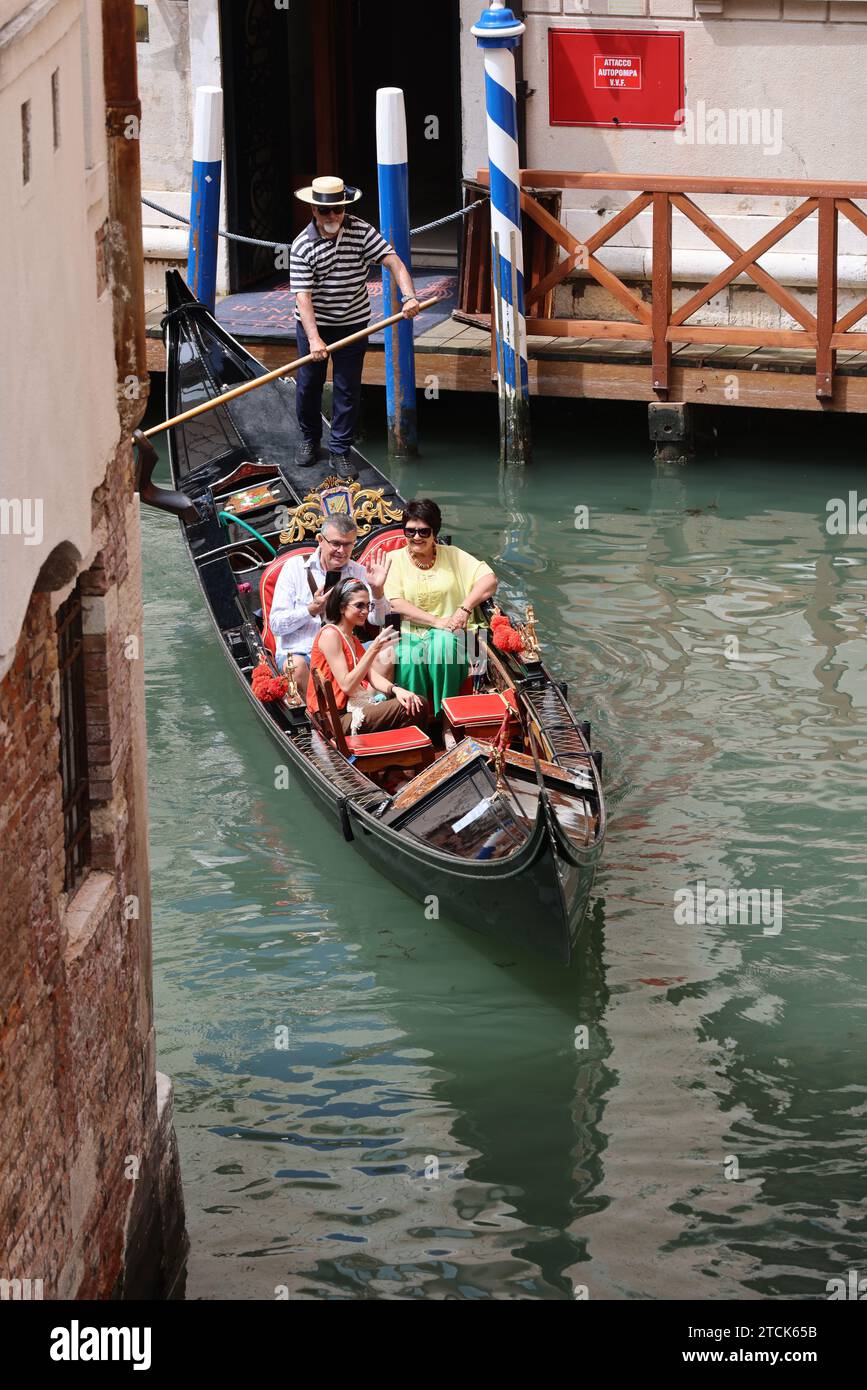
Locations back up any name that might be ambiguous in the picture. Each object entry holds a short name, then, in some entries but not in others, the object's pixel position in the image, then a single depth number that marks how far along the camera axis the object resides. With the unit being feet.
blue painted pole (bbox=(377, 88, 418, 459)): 69.32
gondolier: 64.20
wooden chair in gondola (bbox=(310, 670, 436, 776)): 46.95
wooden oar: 58.11
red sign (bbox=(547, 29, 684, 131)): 72.75
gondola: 40.45
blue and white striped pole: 67.22
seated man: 50.71
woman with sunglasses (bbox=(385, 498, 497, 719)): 49.05
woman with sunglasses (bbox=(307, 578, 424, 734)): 48.00
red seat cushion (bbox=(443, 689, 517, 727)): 47.05
